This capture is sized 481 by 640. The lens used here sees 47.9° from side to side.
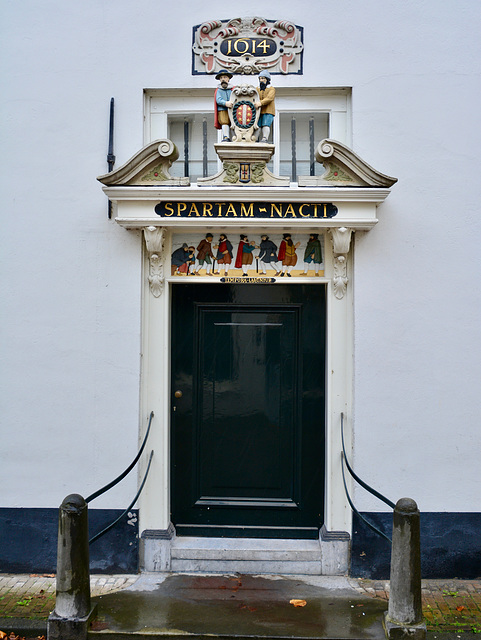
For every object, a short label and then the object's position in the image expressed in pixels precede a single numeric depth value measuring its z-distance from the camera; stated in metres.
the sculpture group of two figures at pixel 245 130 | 4.67
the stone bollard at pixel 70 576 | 3.75
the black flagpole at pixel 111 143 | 4.86
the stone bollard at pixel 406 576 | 3.64
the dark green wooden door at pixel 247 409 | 5.12
